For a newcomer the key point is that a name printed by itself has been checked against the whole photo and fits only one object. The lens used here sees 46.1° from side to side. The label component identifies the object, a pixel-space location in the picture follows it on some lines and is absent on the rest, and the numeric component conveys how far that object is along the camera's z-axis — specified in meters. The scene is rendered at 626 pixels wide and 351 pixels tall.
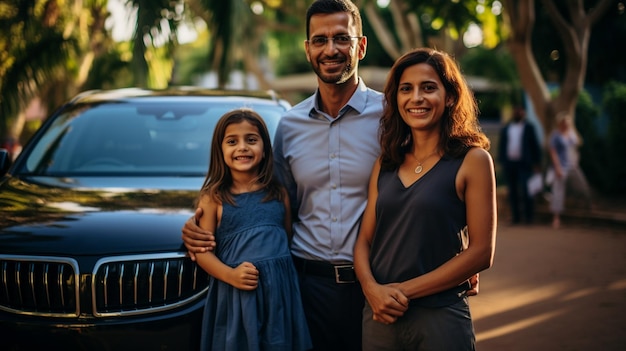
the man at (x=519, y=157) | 11.62
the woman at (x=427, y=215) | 2.64
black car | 3.10
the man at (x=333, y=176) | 3.08
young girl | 2.97
